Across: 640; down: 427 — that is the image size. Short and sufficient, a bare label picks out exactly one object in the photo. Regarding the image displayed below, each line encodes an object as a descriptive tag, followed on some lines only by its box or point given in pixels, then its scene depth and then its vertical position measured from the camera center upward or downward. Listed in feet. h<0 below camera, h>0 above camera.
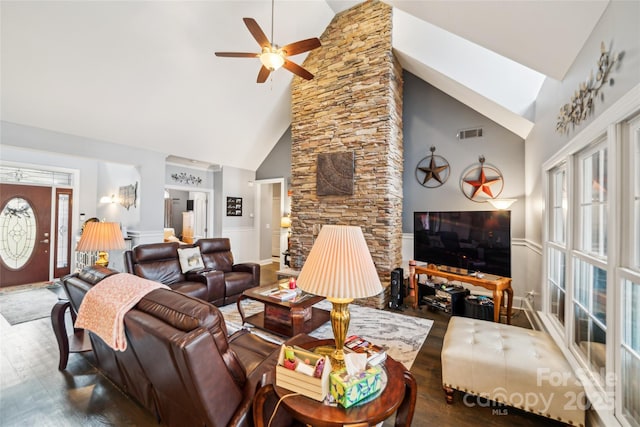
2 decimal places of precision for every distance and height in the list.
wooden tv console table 9.83 -2.56
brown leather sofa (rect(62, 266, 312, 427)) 3.57 -2.28
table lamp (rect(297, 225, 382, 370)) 3.97 -0.91
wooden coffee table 8.93 -3.65
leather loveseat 11.39 -2.81
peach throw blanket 4.49 -1.69
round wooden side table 3.36 -2.60
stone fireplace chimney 13.71 +4.84
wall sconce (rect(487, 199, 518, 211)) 12.79 +0.70
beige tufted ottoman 5.25 -3.35
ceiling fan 9.03 +6.03
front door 16.15 -1.43
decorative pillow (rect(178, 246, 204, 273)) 12.59 -2.25
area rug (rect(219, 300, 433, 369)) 8.90 -4.46
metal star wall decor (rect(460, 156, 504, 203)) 13.47 +1.83
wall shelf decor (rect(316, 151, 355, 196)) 14.55 +2.35
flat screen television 10.41 -1.00
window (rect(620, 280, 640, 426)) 4.05 -2.10
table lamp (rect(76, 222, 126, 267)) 8.84 -0.88
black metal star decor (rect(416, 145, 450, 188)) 14.76 +2.62
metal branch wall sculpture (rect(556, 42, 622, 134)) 4.58 +2.57
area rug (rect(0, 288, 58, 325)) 11.36 -4.56
